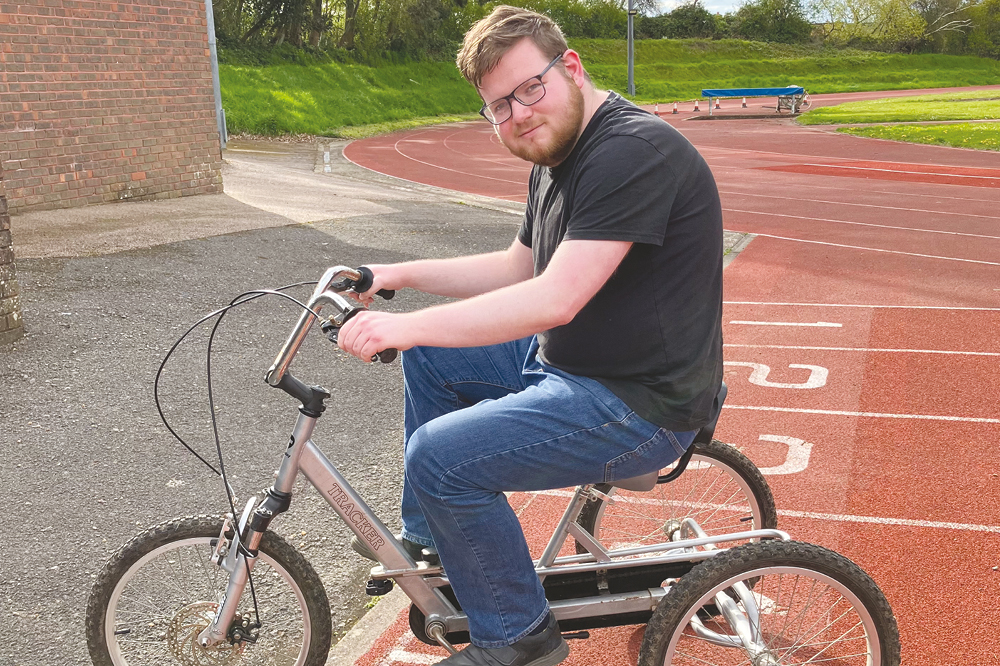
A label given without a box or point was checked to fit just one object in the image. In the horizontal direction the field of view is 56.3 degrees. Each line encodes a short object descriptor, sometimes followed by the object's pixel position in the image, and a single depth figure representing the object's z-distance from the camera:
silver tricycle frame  2.53
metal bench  36.19
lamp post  36.00
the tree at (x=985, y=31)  67.94
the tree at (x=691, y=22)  66.62
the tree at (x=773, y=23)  68.94
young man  2.27
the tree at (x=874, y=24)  66.06
